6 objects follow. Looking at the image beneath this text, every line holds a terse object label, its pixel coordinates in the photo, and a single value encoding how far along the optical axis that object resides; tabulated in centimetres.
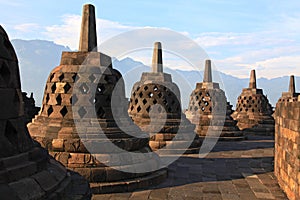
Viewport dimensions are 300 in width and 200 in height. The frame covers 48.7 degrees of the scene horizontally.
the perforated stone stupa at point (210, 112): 1720
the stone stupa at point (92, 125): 681
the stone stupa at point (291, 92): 2445
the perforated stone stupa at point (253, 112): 2145
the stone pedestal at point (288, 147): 595
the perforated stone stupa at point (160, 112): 1178
